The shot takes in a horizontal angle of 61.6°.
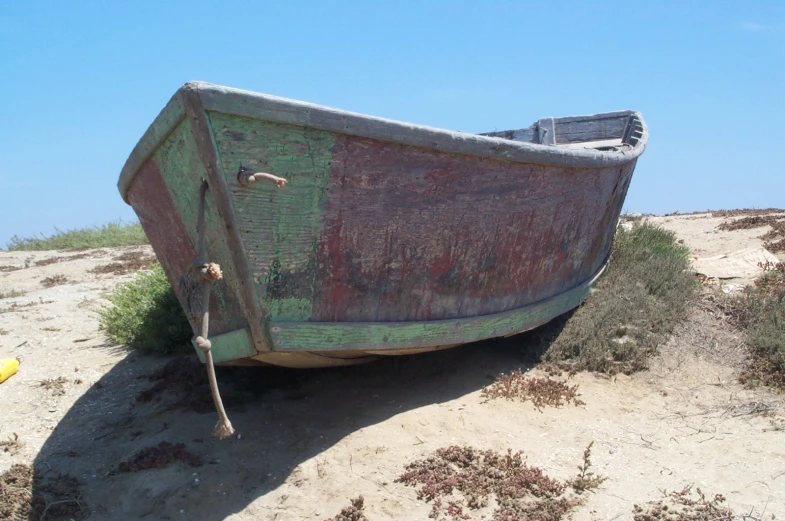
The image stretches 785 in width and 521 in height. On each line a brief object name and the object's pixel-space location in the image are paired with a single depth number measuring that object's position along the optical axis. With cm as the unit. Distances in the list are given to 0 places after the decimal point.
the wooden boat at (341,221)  331
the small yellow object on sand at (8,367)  544
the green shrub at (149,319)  588
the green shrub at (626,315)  517
